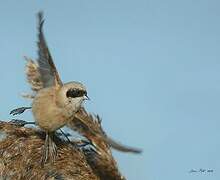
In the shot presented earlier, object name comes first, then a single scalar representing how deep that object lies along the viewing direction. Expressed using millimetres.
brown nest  8984
